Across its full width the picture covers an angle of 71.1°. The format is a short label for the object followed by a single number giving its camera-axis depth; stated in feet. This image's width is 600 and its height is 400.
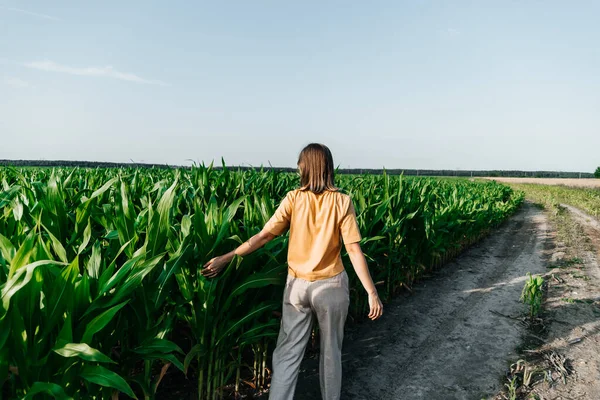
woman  9.00
